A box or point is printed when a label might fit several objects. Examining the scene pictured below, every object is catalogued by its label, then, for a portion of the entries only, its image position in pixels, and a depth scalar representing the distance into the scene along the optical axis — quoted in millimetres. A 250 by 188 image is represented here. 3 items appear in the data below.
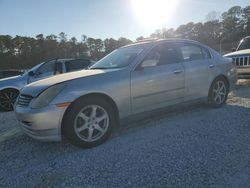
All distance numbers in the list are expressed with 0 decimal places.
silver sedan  2638
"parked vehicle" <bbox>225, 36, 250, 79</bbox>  6552
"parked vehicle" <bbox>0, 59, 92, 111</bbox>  5532
